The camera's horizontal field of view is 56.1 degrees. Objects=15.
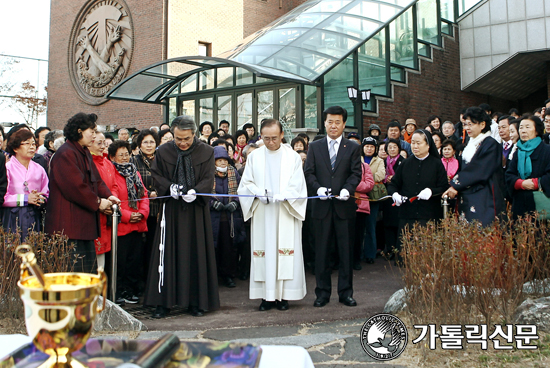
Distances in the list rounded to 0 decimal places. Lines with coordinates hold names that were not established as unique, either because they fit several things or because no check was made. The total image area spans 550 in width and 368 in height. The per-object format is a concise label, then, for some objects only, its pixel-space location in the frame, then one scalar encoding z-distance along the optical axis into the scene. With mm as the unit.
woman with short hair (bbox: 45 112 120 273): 5074
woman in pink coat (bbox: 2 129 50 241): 5391
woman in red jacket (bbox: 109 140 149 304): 6141
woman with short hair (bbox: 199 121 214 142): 10280
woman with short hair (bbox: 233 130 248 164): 9656
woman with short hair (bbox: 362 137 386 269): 8539
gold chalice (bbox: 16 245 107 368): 1146
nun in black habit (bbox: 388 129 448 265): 6359
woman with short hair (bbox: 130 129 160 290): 6723
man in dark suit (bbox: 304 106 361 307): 5719
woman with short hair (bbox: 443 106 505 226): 5926
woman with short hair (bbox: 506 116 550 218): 6098
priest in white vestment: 5668
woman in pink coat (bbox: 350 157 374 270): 8039
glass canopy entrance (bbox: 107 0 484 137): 12938
